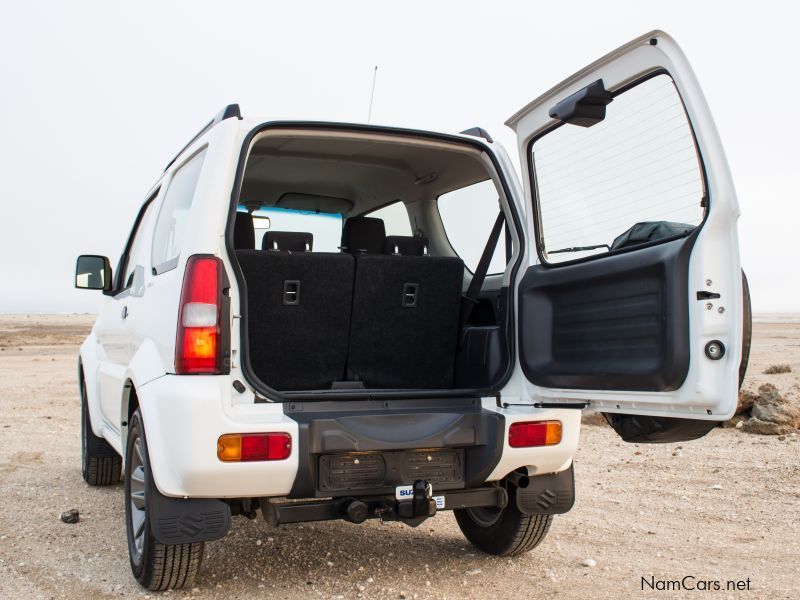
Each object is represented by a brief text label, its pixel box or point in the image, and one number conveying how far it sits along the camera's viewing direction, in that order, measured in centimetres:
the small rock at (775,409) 818
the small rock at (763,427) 806
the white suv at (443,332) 302
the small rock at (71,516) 511
